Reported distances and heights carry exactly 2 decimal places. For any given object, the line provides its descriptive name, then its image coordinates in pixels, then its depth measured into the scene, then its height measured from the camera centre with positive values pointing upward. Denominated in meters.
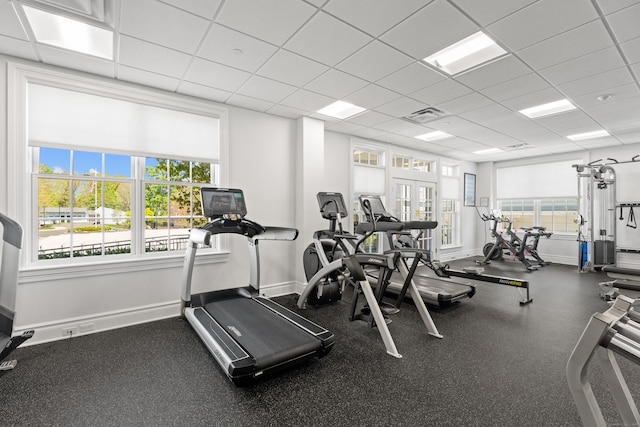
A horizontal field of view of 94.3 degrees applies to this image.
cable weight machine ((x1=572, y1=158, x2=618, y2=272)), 6.29 -0.07
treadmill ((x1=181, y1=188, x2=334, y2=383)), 2.30 -1.08
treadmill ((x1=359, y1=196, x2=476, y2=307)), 3.42 -1.08
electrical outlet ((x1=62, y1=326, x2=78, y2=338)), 3.08 -1.26
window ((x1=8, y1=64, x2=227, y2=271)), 3.01 +0.55
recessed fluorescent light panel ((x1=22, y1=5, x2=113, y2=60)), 2.39 +1.55
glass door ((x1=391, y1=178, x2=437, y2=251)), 6.61 +0.22
